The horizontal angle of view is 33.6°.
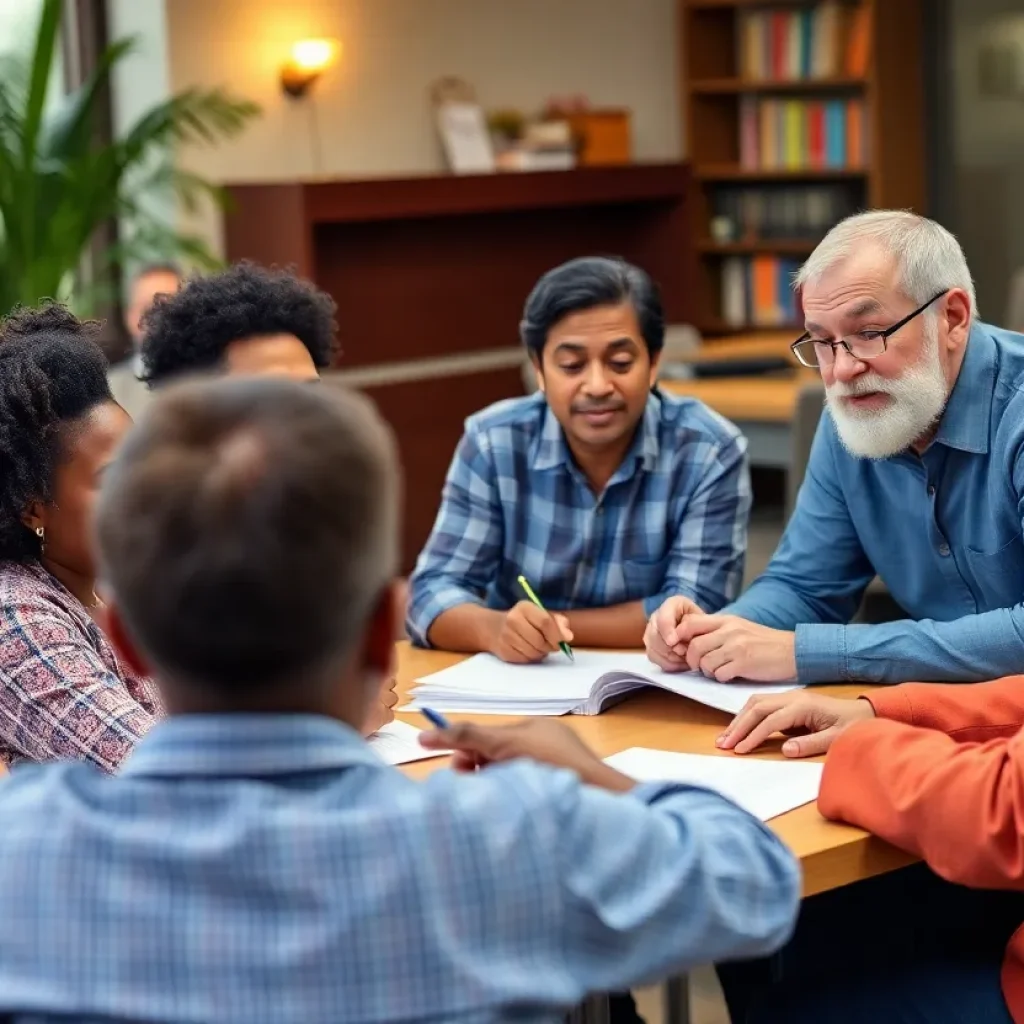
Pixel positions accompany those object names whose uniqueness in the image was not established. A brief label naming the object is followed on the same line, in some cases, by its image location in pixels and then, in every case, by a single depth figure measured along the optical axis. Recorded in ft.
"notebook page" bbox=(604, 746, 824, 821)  5.62
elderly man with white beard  7.06
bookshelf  22.88
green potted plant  15.98
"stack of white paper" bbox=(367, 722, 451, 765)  6.26
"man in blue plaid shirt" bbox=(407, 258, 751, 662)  9.03
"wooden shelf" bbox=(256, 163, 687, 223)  19.81
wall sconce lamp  20.27
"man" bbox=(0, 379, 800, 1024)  3.10
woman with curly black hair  5.54
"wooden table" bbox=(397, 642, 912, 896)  5.21
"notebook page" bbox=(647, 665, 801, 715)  6.72
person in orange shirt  4.93
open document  6.90
